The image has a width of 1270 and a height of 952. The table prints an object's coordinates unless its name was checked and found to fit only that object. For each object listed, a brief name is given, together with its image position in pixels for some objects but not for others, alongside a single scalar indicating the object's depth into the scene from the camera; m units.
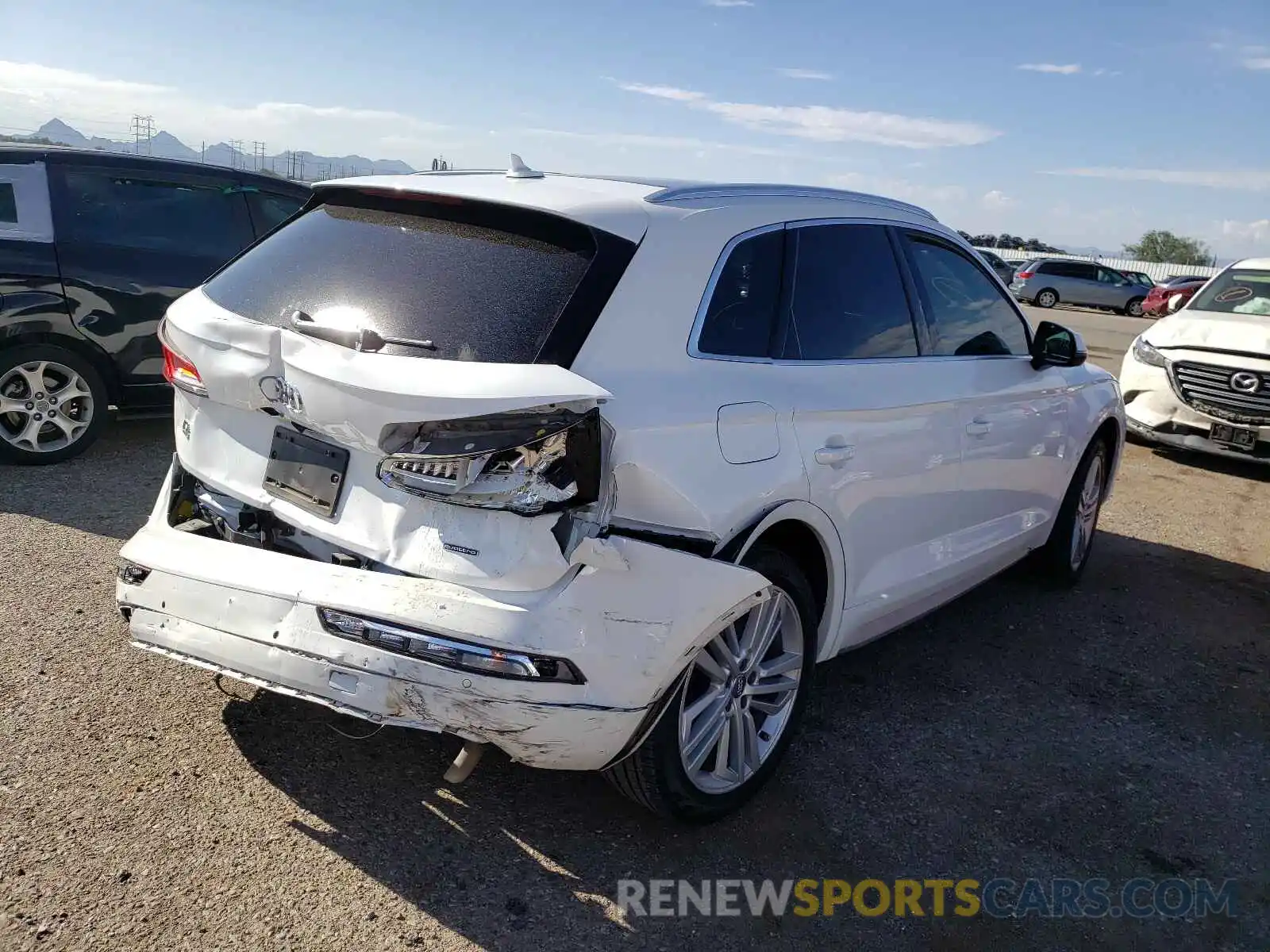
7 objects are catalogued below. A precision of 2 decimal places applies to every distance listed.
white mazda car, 8.60
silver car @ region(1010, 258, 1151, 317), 32.66
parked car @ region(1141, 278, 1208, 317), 29.78
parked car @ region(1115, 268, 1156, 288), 33.47
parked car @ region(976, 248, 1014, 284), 34.18
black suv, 6.40
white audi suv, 2.56
